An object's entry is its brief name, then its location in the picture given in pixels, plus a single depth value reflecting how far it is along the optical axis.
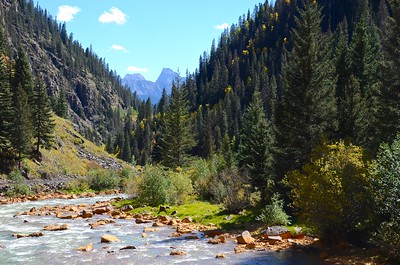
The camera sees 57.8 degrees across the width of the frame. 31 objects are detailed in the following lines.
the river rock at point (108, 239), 23.20
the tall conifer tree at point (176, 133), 66.56
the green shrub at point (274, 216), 25.41
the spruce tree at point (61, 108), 139.62
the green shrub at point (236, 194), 31.09
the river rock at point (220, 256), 18.93
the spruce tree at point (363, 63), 41.48
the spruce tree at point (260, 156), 37.66
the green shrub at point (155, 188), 39.00
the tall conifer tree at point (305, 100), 30.16
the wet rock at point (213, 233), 24.84
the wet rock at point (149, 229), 27.22
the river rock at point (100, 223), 29.30
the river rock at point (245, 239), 21.77
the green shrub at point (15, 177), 57.79
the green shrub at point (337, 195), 18.56
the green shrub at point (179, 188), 40.09
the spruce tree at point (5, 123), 61.19
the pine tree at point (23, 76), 73.00
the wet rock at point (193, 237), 24.14
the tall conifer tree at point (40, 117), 71.19
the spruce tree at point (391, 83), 27.68
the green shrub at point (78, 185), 64.28
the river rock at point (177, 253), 19.92
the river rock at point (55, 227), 27.64
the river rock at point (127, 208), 38.00
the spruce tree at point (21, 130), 61.81
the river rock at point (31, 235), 24.75
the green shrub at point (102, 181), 69.12
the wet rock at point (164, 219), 30.23
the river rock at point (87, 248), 20.90
